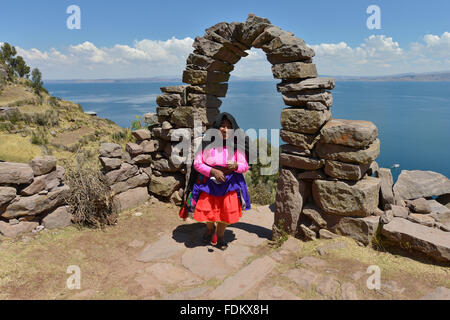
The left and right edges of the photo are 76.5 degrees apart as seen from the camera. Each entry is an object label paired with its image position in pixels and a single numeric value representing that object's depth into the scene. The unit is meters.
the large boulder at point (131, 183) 6.18
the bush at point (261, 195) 7.95
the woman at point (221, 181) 4.47
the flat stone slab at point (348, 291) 2.97
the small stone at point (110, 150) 5.99
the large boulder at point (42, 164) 4.68
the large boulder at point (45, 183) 4.54
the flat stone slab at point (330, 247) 3.97
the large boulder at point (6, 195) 4.21
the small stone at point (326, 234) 4.28
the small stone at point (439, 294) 2.86
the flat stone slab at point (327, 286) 3.06
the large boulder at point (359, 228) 3.98
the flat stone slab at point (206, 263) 3.95
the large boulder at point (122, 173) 6.00
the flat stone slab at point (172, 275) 3.73
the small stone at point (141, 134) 6.73
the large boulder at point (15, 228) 4.32
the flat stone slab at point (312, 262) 3.66
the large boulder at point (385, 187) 4.41
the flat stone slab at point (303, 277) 3.23
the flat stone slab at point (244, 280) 3.23
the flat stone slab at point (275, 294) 3.04
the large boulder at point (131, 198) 6.18
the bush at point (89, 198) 5.18
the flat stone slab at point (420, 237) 3.38
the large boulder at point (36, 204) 4.38
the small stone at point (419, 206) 5.01
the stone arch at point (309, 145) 4.04
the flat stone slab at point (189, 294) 3.24
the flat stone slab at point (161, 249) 4.53
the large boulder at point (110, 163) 5.94
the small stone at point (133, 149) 6.55
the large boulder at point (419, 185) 5.30
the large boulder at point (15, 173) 4.27
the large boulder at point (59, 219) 4.80
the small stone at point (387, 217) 3.96
